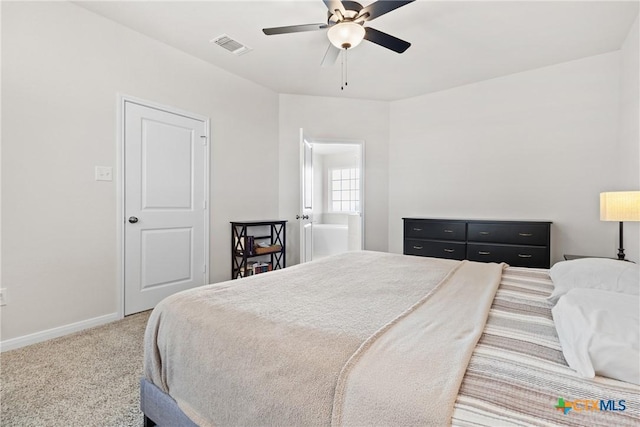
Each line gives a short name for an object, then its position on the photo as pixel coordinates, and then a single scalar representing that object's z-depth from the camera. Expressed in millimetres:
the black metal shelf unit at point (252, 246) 3648
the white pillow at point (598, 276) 1254
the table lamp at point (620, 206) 2127
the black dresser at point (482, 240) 3230
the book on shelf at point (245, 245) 3604
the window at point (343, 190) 7465
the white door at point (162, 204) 2830
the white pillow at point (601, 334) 679
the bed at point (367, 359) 635
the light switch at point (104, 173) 2596
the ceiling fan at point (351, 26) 2018
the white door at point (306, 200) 3900
